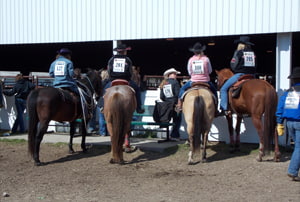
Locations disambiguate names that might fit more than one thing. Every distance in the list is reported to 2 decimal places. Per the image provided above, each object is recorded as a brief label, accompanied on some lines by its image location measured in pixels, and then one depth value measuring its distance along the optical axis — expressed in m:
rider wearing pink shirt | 9.27
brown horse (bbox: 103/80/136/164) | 8.57
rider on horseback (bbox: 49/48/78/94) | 9.43
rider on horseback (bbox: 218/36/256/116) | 9.55
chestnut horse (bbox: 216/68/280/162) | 8.65
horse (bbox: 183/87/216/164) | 8.53
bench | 10.91
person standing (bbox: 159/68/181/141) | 11.11
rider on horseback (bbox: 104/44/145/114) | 9.35
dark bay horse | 8.76
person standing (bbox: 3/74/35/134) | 13.25
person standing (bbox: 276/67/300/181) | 7.04
